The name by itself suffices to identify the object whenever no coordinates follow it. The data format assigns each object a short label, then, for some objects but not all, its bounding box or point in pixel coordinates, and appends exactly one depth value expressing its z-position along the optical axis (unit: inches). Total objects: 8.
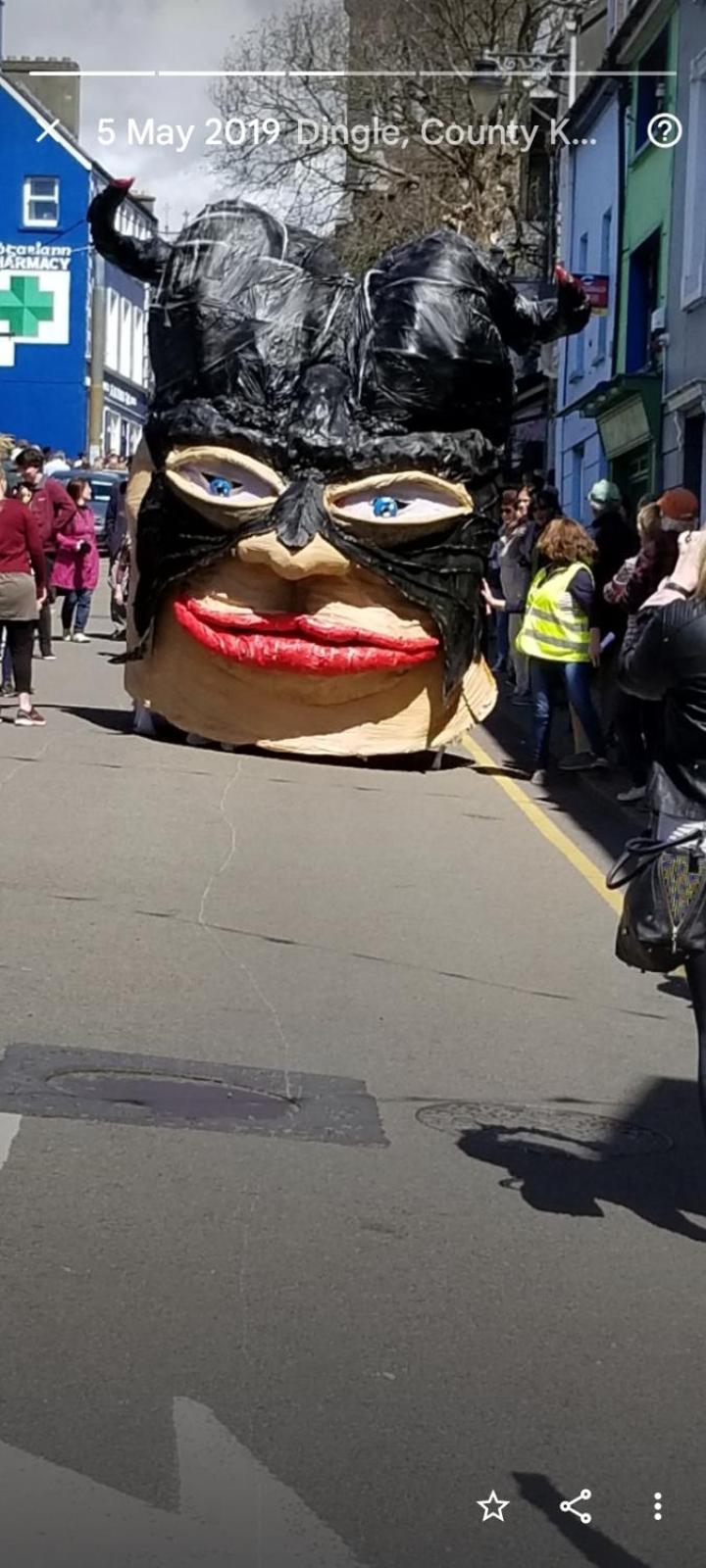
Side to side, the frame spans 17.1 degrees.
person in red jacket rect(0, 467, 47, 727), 628.7
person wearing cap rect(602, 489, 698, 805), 510.9
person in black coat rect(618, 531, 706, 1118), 224.4
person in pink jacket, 903.7
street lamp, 963.1
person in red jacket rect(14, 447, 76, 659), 860.6
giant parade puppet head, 560.7
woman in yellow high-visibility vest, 595.8
